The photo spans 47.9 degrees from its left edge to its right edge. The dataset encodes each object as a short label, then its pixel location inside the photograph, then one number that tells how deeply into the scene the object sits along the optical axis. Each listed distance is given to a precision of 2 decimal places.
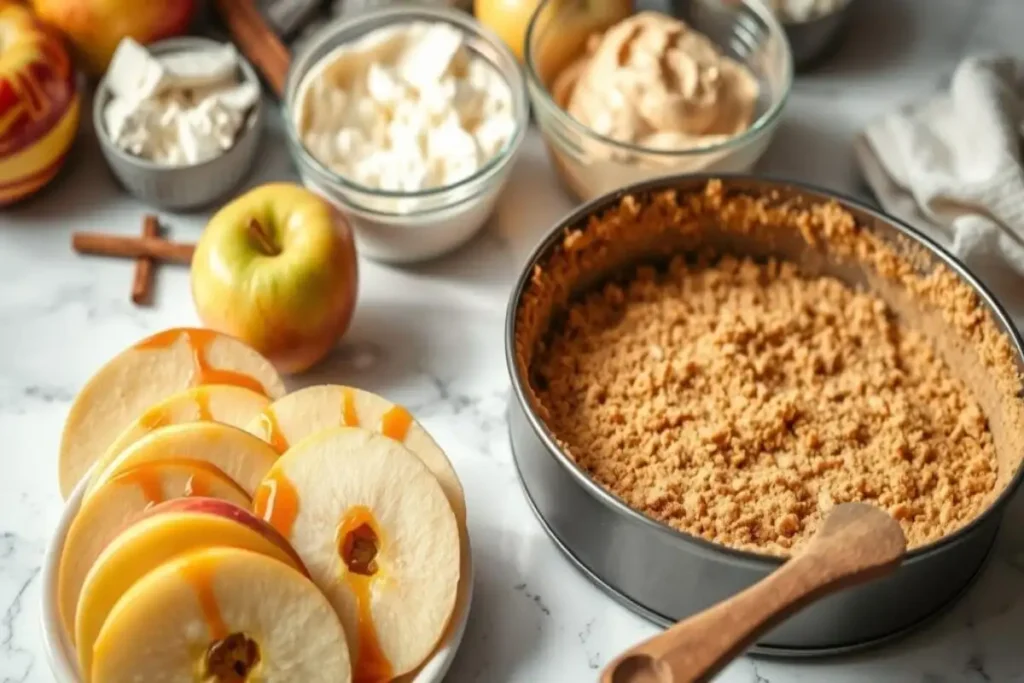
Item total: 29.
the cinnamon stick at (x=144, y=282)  1.01
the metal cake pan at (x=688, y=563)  0.76
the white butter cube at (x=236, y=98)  1.06
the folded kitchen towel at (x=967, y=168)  1.02
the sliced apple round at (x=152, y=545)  0.69
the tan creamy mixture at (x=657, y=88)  1.04
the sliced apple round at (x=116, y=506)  0.74
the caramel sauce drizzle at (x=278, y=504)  0.76
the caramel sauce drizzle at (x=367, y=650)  0.75
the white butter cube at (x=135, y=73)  1.04
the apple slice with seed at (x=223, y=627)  0.68
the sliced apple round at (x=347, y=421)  0.82
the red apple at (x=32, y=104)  0.99
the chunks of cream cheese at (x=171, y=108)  1.04
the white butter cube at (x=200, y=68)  1.06
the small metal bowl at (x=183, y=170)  1.03
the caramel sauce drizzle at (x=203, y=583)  0.68
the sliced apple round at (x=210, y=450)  0.77
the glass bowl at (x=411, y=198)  1.00
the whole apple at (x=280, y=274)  0.91
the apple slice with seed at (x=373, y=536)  0.75
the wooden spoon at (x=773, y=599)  0.66
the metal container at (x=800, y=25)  1.17
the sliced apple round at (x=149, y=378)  0.86
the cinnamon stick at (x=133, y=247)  1.03
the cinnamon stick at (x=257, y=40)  1.13
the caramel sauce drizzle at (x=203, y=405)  0.83
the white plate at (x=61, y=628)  0.73
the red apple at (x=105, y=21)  1.06
